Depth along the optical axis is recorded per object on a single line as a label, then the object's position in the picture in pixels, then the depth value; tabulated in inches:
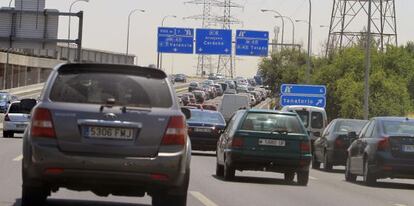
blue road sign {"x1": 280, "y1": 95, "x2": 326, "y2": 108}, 2182.6
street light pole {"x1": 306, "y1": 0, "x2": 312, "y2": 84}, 2436.5
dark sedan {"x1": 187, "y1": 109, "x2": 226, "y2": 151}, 1289.4
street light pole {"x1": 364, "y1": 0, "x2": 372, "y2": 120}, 1764.3
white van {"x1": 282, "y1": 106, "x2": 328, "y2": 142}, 1539.1
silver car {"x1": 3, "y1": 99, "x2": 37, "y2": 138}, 1690.9
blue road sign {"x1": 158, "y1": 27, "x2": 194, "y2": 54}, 2802.7
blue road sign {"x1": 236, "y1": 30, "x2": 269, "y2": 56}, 2834.6
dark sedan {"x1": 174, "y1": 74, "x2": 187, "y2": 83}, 6053.2
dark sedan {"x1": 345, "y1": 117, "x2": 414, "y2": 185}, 876.0
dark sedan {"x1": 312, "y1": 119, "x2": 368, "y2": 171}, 1135.0
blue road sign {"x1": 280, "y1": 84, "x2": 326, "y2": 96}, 2190.0
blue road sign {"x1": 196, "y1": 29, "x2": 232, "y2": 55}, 2807.6
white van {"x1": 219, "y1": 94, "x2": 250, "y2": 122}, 2498.8
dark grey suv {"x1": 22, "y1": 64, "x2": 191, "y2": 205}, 466.9
